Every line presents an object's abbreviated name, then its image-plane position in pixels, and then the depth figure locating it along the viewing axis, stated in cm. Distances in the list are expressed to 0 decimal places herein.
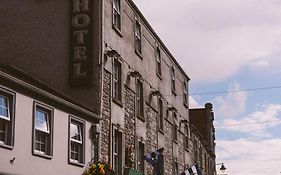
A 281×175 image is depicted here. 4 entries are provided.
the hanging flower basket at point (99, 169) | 2038
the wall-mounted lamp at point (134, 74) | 2711
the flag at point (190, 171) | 3519
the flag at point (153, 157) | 2538
